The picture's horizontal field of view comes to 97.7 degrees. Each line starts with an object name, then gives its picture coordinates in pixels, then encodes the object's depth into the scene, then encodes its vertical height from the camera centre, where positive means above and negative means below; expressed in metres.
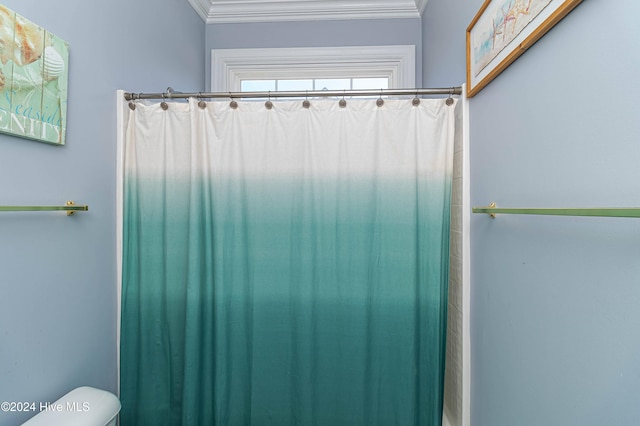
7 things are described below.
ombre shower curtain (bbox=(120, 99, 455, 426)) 1.21 -0.22
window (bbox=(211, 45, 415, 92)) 1.88 +1.03
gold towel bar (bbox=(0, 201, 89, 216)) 0.77 +0.02
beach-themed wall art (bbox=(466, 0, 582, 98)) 0.65 +0.52
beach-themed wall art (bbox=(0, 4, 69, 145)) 0.78 +0.41
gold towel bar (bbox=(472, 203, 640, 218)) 0.41 +0.01
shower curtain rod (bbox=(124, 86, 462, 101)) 1.17 +0.52
